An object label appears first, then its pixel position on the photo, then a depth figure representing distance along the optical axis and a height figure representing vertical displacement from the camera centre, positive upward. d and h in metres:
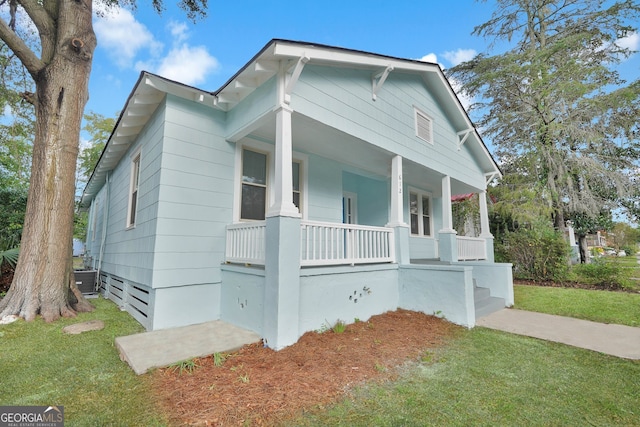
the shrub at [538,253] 10.03 -0.14
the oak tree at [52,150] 5.00 +1.77
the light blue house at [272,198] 4.41 +0.96
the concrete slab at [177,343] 3.39 -1.26
